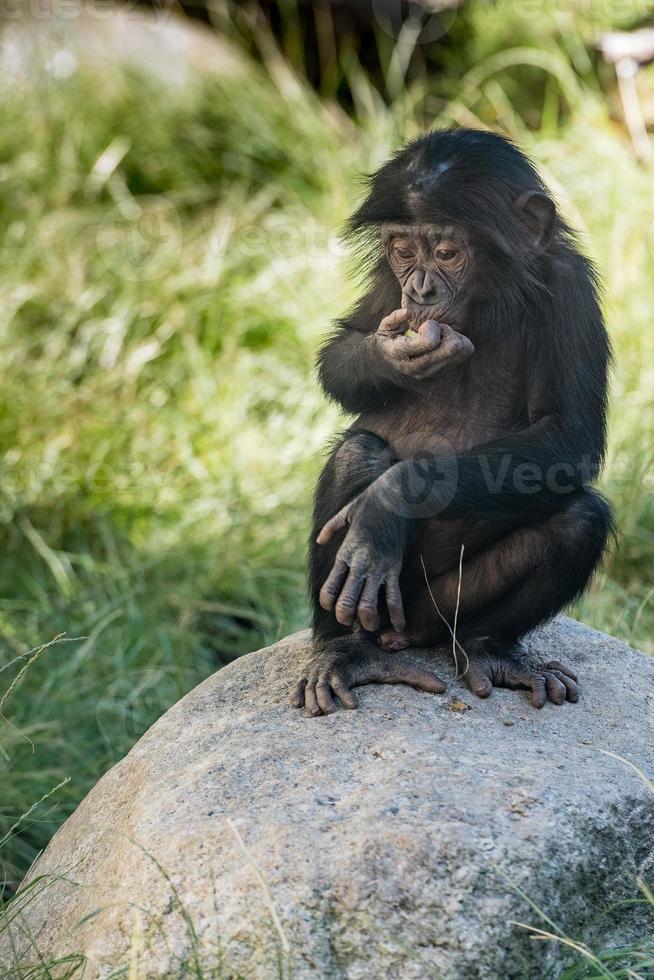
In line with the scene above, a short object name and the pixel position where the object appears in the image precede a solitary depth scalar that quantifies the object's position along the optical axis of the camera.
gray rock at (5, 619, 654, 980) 5.25
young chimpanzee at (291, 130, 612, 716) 6.83
